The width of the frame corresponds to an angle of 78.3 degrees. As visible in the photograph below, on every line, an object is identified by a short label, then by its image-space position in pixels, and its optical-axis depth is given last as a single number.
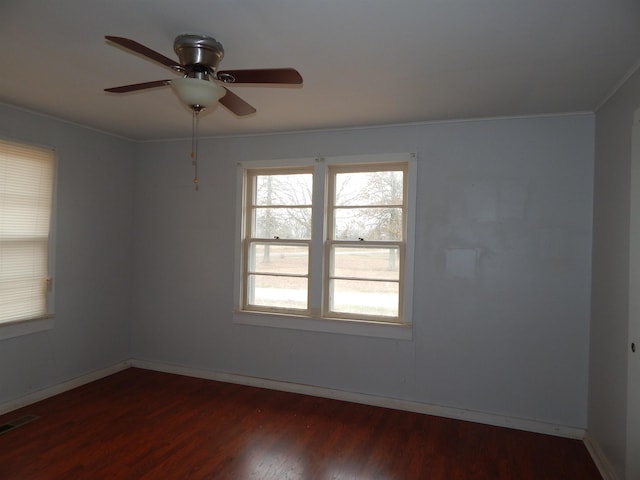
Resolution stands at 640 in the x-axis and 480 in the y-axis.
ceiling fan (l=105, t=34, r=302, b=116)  1.71
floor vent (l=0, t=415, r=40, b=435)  3.01
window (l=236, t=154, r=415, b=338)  3.65
